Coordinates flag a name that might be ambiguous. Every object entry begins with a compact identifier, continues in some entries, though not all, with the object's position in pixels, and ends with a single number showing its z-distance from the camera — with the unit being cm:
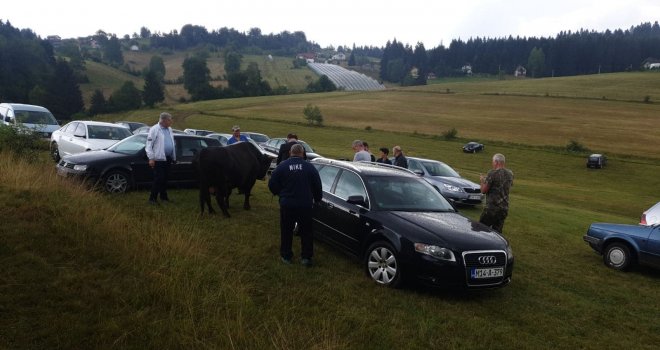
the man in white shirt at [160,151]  905
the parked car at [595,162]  3925
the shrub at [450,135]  5337
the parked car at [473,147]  4519
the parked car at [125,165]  985
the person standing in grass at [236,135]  1313
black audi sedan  593
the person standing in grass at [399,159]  1279
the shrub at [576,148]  4616
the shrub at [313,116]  6247
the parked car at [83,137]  1369
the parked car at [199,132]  2572
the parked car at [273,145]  2244
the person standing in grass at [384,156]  1235
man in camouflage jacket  831
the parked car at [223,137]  2072
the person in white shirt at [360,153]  1202
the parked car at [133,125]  2739
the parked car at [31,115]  1847
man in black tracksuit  667
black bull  909
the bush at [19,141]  1093
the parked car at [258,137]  2567
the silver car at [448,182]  1531
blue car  837
